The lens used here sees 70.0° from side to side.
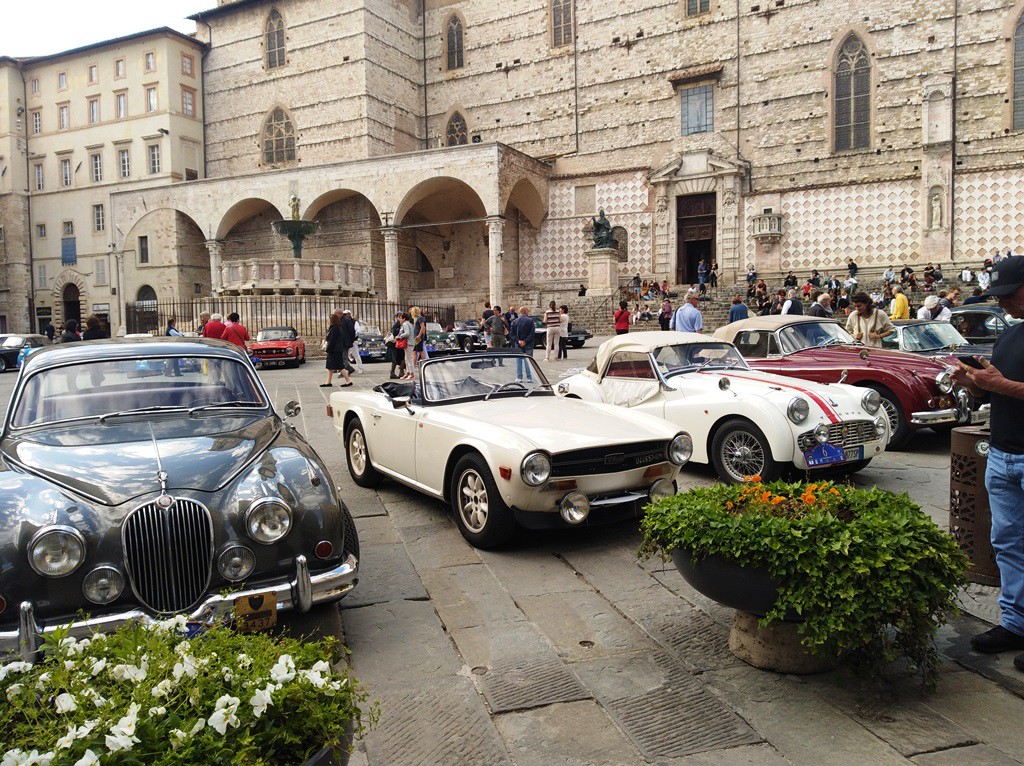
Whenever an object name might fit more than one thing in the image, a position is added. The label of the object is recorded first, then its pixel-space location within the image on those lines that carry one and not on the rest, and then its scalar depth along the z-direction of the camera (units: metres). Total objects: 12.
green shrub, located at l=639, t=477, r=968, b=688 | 2.87
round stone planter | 3.15
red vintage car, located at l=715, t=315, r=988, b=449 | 8.20
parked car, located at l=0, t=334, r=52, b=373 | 25.12
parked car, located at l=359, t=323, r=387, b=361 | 22.80
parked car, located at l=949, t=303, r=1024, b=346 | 11.14
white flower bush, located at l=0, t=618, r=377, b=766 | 1.56
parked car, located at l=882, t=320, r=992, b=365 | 9.63
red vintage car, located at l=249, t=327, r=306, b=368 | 20.72
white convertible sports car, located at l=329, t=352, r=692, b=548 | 4.95
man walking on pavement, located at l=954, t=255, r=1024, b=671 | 3.25
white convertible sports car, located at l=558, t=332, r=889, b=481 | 6.50
